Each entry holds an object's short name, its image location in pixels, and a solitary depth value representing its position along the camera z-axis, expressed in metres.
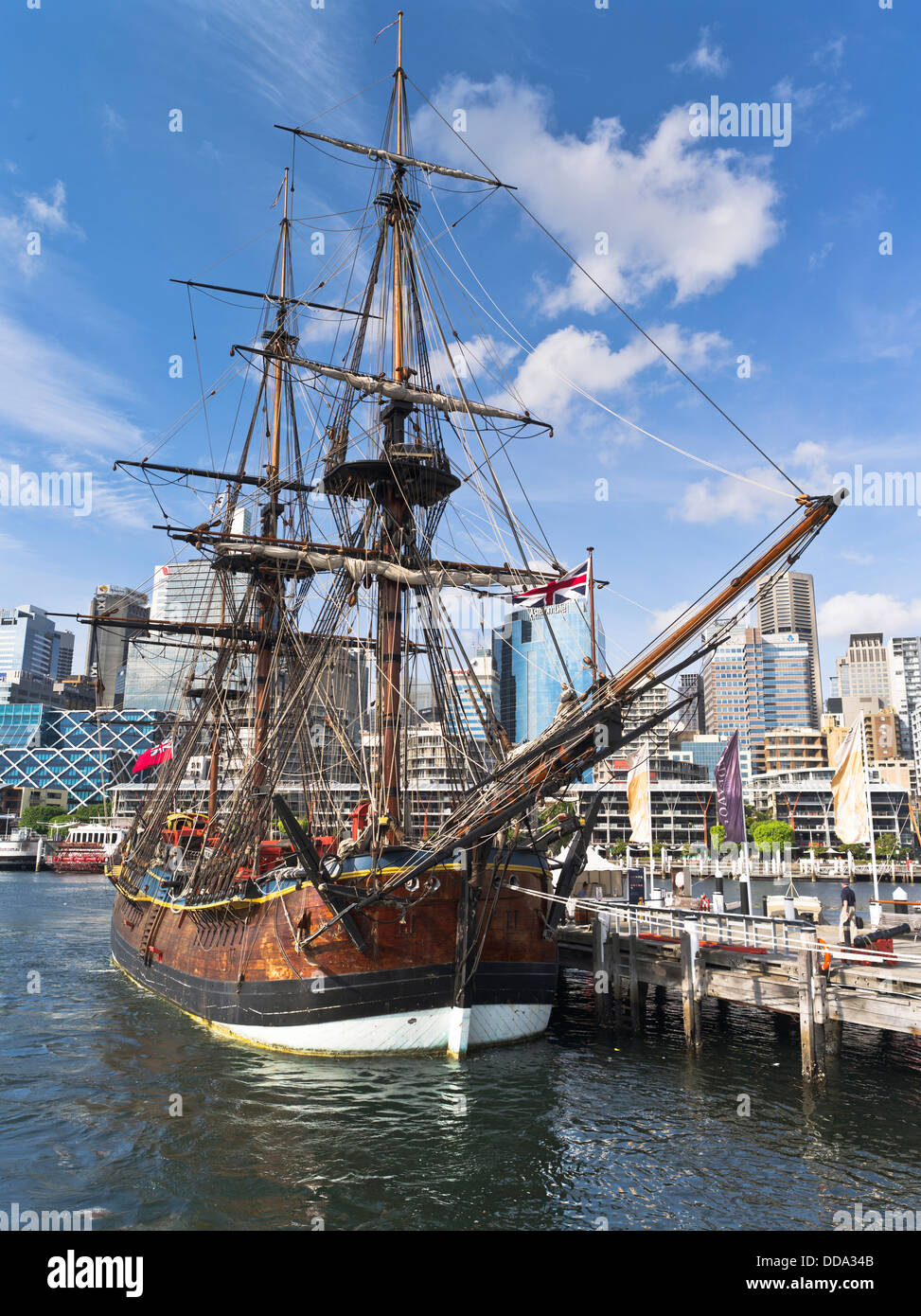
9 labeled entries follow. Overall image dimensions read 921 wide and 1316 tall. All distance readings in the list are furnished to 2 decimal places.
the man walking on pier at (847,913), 22.86
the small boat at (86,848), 107.38
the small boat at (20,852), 106.81
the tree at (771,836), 108.25
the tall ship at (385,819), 19.36
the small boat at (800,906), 37.00
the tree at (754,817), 121.12
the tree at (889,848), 110.81
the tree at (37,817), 133.00
